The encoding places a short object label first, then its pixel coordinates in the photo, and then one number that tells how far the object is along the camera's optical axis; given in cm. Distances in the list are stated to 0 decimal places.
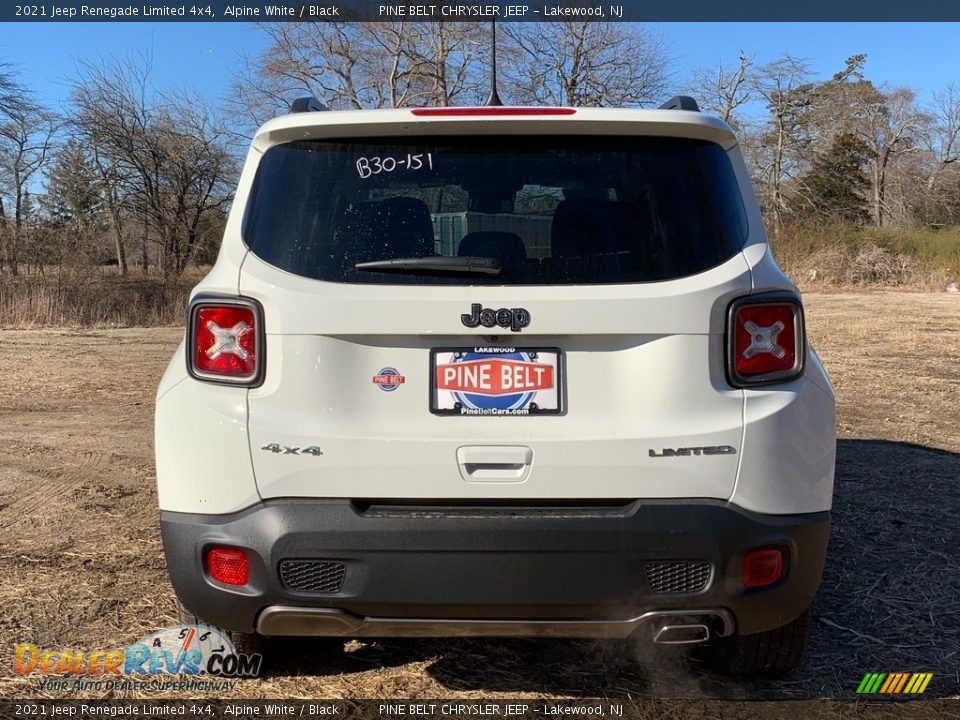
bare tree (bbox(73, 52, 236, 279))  2873
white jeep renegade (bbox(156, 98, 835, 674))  236
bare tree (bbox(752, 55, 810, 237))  4003
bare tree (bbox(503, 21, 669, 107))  2823
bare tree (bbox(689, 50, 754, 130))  3472
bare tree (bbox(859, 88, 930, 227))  4484
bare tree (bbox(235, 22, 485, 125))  2872
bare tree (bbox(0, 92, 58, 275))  2764
